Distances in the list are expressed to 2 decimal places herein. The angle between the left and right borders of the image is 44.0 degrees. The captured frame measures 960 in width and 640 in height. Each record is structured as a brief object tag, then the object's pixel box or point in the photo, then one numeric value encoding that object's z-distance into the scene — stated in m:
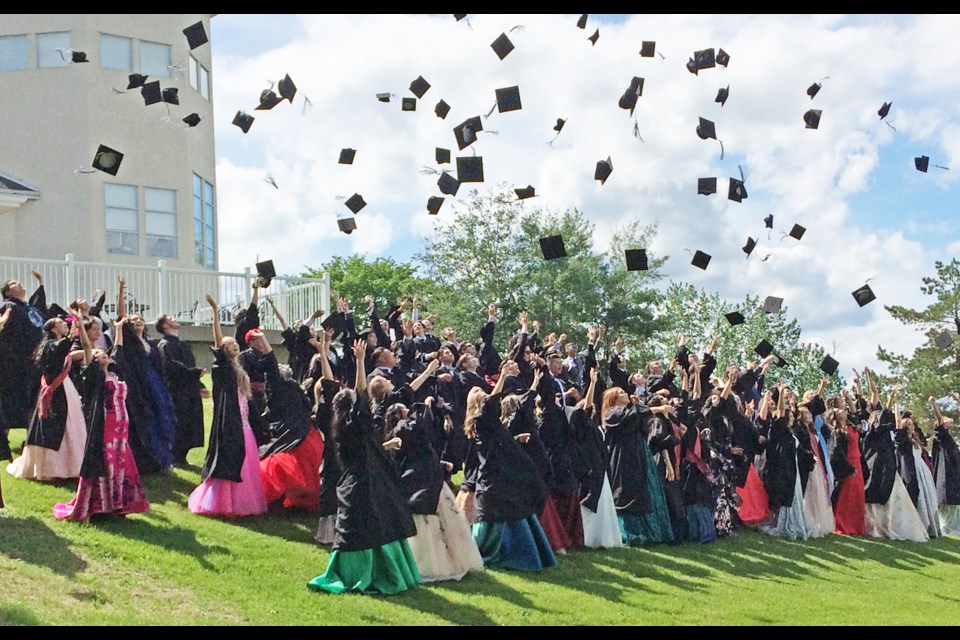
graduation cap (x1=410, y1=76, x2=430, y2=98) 15.52
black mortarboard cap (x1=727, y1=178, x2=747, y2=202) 15.63
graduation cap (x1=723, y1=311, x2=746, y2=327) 17.52
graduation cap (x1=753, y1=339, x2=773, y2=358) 17.75
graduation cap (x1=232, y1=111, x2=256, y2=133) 14.73
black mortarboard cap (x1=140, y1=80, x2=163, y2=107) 14.87
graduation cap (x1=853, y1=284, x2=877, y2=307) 17.02
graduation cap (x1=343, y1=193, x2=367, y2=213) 15.96
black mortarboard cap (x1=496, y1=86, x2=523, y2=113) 15.11
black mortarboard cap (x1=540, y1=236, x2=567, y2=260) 15.34
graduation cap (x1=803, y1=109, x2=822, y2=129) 16.03
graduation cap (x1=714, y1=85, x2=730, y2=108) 14.29
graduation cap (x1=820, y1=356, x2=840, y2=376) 17.97
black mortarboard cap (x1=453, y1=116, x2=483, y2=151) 14.53
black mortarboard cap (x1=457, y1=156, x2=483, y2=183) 14.63
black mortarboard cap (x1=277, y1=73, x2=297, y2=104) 14.28
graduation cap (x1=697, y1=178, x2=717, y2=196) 16.33
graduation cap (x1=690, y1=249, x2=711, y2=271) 16.50
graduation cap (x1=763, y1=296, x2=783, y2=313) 17.22
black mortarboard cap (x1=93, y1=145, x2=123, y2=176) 14.79
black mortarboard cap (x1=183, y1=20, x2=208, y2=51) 14.94
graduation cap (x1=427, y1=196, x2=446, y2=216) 15.03
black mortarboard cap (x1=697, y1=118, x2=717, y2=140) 15.62
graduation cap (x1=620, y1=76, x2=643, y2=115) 14.77
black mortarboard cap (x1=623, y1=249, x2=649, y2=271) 15.86
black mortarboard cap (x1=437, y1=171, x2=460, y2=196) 13.94
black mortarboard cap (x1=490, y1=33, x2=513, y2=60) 15.00
